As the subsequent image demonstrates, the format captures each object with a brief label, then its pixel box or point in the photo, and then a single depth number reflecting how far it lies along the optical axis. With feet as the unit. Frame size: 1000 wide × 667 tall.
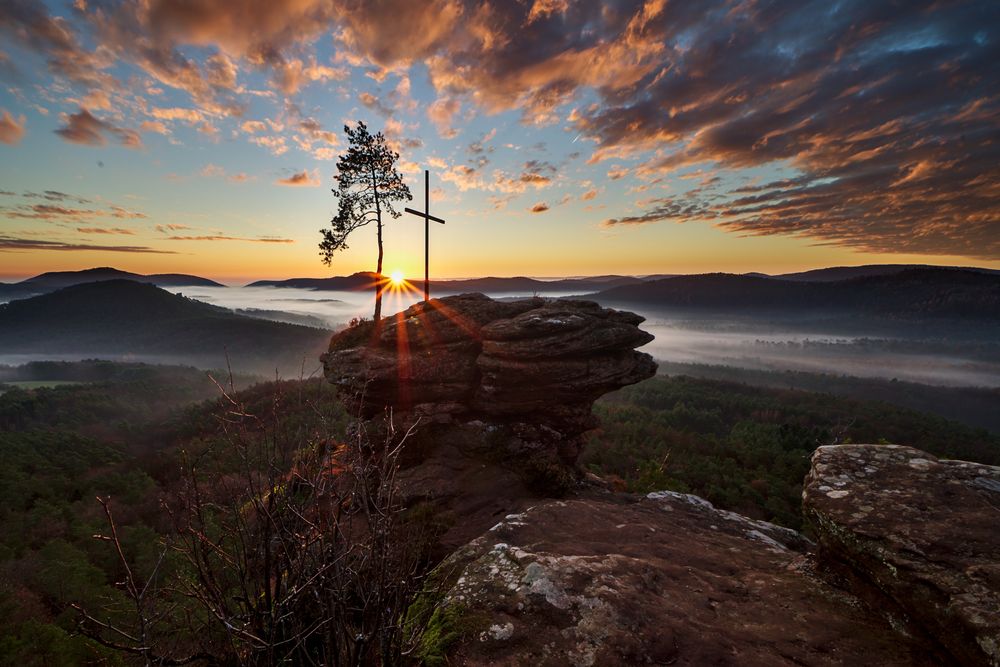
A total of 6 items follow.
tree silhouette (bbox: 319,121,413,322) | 56.24
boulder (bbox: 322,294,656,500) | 48.01
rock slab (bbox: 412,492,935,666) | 14.51
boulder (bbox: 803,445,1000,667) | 13.39
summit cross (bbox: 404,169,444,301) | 57.52
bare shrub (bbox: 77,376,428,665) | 10.09
